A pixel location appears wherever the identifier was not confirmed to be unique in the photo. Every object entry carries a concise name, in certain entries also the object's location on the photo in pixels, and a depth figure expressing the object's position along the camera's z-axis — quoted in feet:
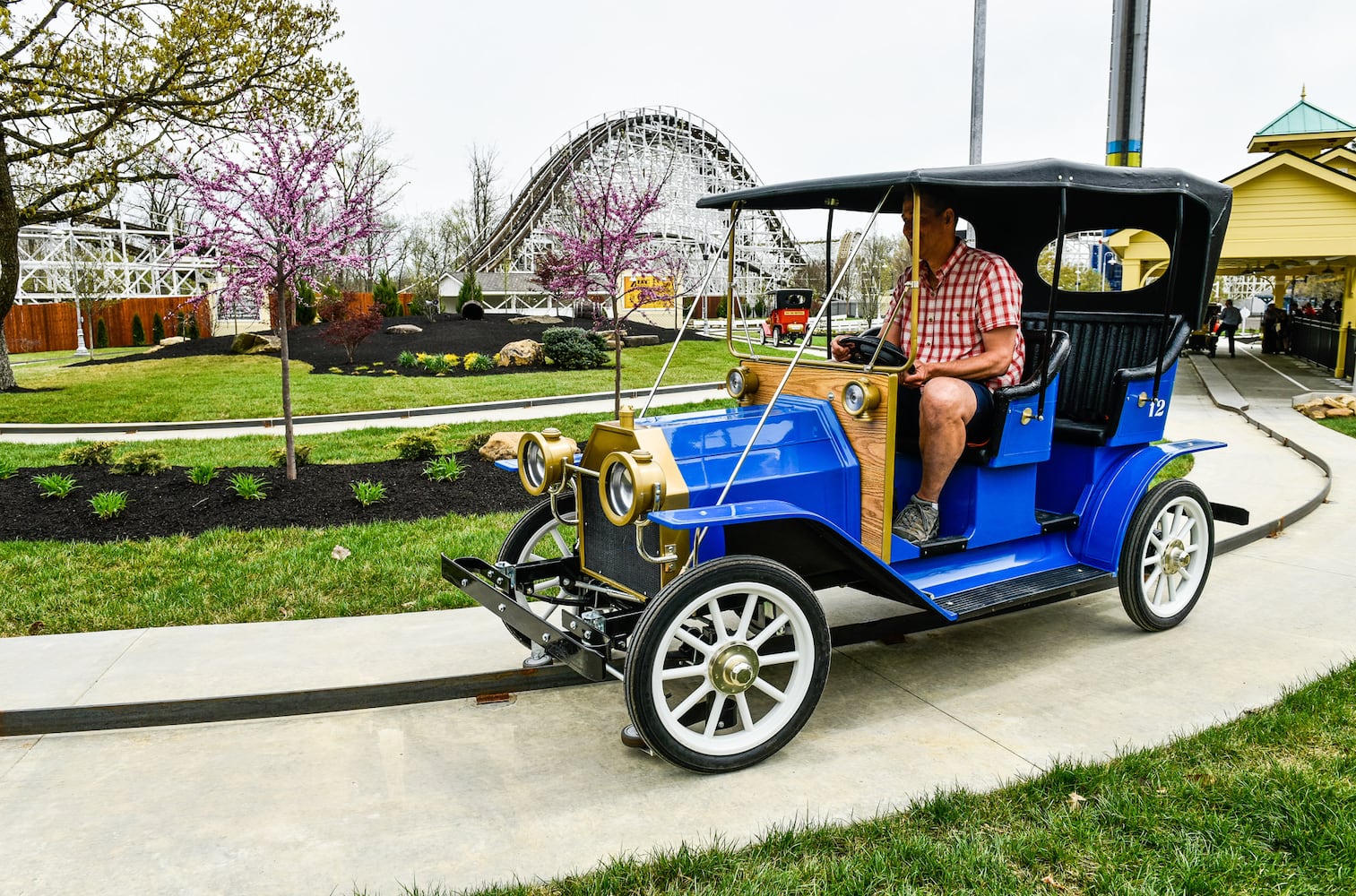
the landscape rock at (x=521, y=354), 77.46
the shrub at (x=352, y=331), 77.00
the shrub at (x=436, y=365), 72.90
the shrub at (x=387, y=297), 118.11
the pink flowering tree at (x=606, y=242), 53.21
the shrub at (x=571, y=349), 77.82
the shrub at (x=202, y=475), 27.50
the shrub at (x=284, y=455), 31.64
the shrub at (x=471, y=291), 128.06
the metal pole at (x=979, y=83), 38.55
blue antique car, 12.42
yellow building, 57.11
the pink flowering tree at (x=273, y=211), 28.43
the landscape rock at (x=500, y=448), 33.22
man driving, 14.93
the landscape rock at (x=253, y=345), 84.33
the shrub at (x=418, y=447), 32.78
